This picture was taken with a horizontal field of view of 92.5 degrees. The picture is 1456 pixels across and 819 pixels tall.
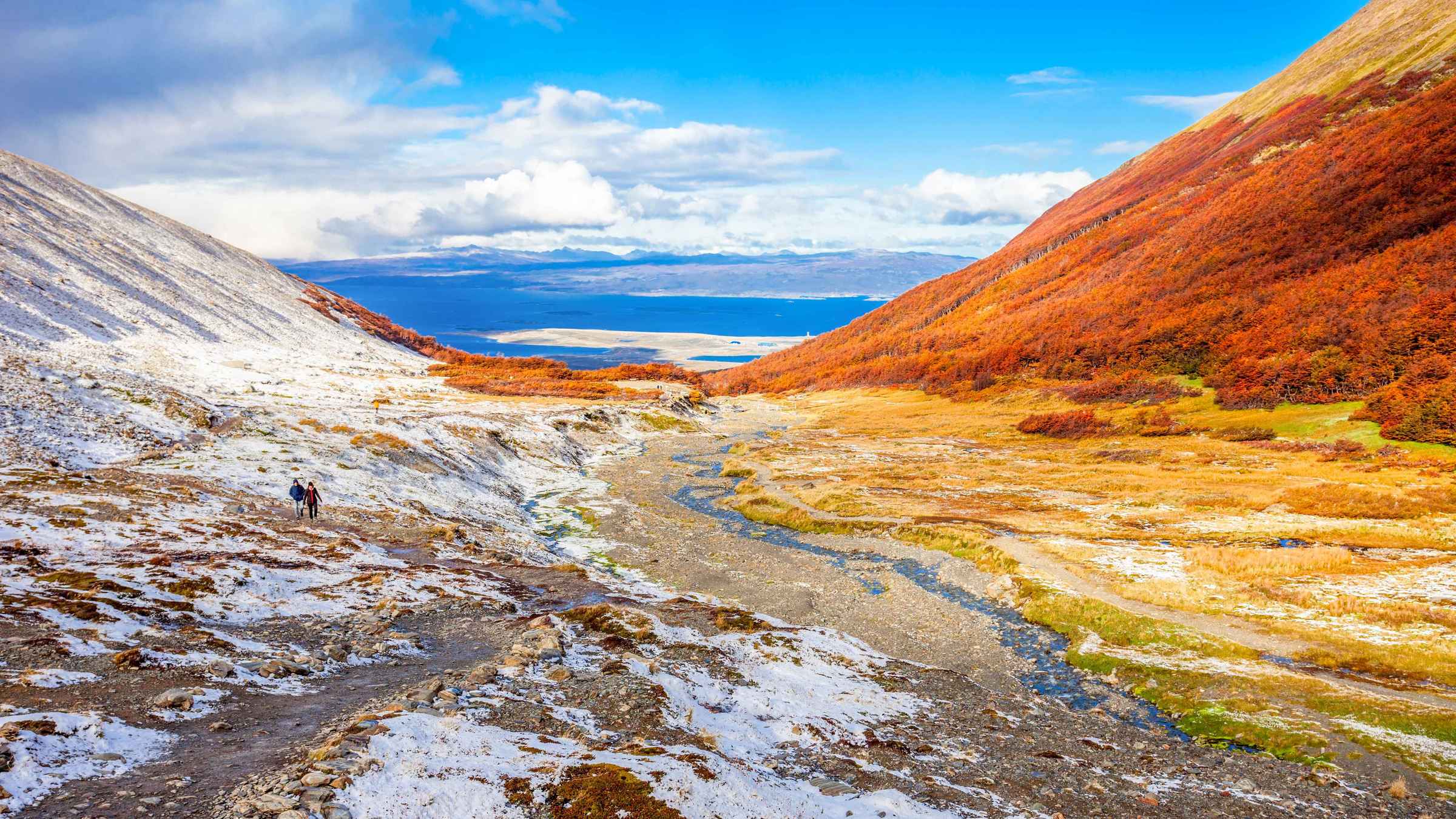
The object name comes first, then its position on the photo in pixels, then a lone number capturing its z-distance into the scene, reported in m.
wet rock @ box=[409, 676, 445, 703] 17.28
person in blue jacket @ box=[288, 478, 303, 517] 35.84
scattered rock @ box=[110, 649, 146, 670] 16.17
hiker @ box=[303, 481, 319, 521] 36.28
